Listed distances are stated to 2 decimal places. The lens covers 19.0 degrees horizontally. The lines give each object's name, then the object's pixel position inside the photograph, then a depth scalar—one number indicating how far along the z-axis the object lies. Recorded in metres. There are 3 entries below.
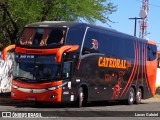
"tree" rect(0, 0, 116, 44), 27.52
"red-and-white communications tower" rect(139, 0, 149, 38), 67.56
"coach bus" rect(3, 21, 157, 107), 20.88
